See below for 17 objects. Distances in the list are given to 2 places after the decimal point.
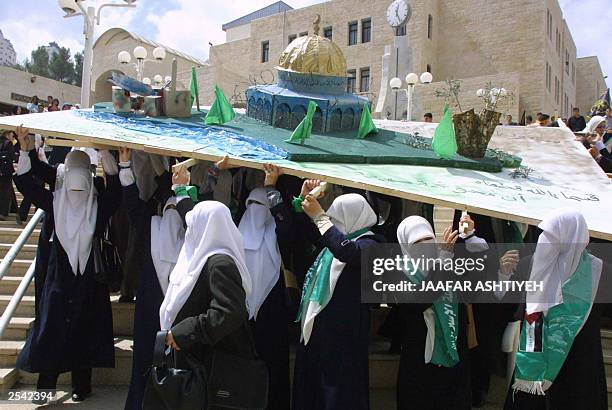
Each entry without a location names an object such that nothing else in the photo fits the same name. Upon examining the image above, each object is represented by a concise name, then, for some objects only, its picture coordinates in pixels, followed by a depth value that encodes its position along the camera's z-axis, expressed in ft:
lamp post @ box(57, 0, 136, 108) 33.57
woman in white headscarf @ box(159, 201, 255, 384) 8.36
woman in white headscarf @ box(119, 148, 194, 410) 11.69
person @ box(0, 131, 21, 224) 26.50
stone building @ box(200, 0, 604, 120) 90.68
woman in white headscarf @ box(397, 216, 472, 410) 10.34
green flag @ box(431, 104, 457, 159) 16.26
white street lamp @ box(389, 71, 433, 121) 59.26
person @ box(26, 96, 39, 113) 45.62
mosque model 19.12
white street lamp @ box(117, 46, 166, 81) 55.93
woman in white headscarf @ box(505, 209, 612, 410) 9.53
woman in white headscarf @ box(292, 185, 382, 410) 10.30
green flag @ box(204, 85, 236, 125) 16.98
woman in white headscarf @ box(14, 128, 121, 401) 12.70
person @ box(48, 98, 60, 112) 44.28
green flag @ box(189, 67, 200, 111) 19.15
